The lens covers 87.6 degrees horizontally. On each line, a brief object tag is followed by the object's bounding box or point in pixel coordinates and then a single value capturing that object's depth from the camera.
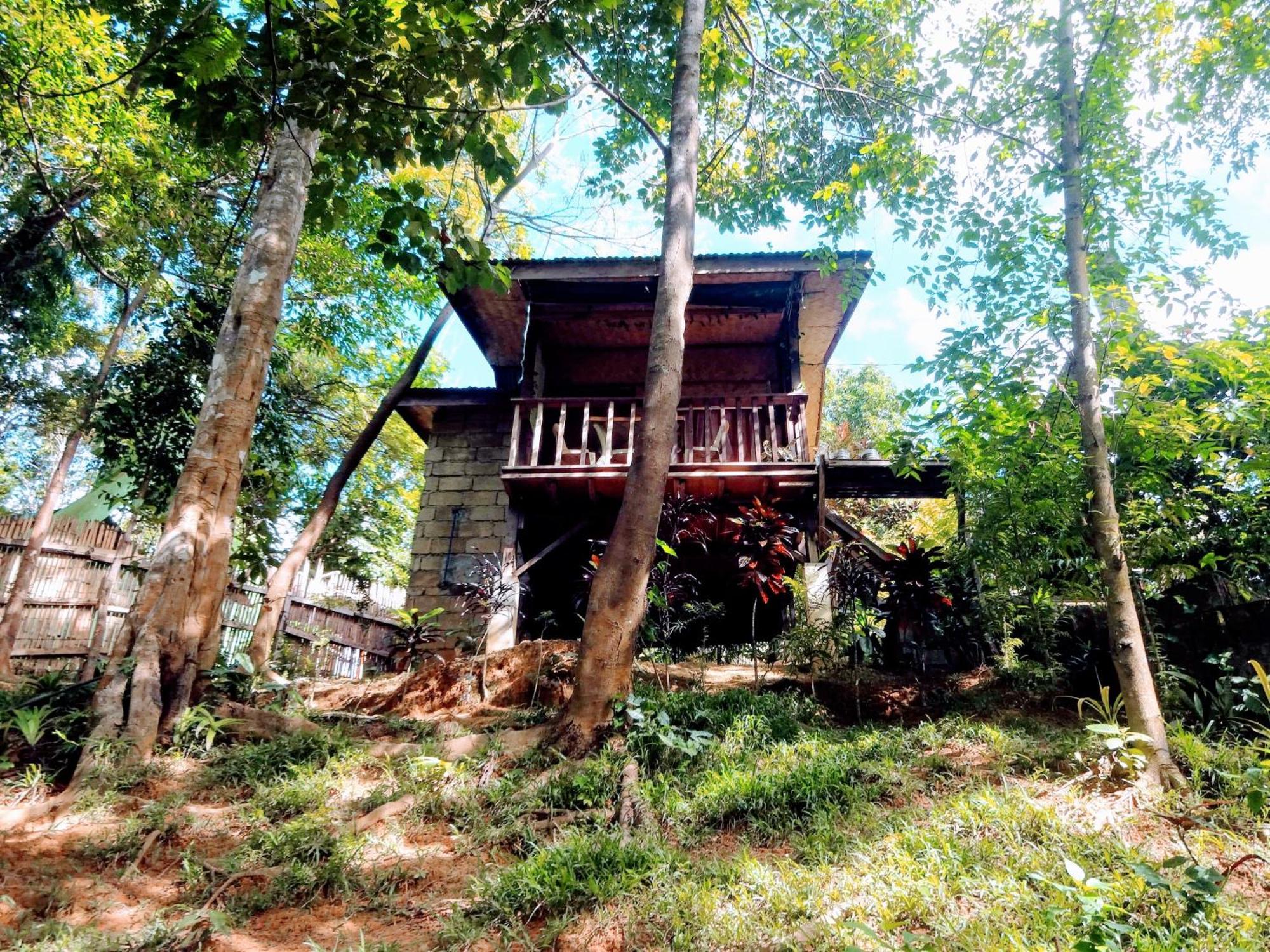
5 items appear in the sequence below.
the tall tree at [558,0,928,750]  4.54
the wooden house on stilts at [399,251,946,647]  8.21
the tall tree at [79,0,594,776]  3.34
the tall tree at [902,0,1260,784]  4.30
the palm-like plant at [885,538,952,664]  6.30
